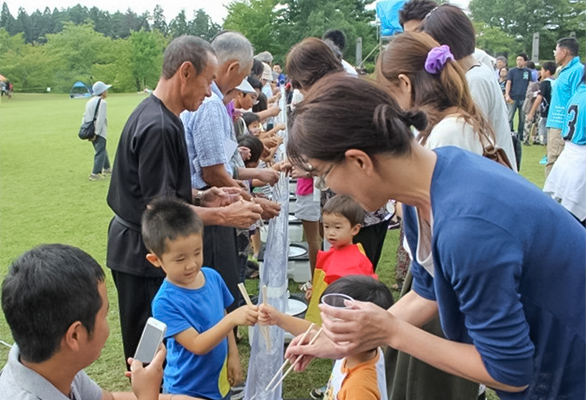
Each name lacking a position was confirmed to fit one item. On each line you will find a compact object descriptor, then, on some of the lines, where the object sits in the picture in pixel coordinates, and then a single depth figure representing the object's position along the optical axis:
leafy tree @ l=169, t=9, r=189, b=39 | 90.18
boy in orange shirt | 2.02
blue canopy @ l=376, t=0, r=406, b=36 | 6.68
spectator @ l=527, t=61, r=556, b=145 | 12.24
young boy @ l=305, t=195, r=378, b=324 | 3.45
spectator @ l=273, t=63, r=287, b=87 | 20.14
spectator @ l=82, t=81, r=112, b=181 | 11.16
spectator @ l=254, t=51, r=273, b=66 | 11.27
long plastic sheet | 2.80
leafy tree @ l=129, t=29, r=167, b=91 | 57.97
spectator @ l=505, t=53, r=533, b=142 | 14.84
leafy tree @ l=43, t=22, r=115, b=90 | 59.28
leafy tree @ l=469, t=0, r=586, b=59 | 35.66
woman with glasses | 1.30
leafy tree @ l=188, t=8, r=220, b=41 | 83.06
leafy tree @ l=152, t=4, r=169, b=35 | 101.72
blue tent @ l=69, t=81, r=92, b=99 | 49.94
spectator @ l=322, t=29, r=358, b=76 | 6.94
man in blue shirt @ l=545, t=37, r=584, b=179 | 7.95
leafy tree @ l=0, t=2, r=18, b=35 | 78.12
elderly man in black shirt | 2.71
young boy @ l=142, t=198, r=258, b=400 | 2.36
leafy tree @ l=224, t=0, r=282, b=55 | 45.84
